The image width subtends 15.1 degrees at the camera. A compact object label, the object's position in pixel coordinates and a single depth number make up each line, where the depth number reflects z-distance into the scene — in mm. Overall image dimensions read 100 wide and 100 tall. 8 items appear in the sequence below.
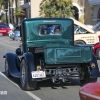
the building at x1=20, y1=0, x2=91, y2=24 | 43750
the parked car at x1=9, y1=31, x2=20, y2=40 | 35131
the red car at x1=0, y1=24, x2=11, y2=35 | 44625
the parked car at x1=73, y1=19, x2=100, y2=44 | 21438
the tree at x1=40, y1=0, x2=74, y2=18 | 39625
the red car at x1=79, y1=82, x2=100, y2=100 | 4793
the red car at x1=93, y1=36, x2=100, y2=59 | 17500
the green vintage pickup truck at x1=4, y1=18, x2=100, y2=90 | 9117
